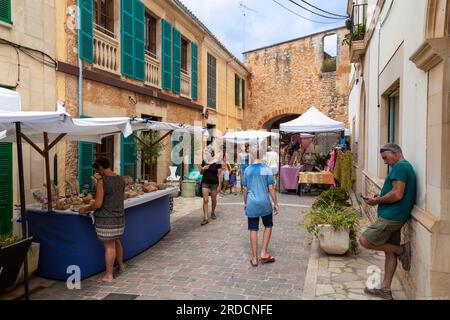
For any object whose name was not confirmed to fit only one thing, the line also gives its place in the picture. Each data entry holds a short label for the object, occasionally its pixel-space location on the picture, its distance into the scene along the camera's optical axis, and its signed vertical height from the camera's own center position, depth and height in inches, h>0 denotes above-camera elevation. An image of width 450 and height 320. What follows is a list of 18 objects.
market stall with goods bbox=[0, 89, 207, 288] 155.1 -31.2
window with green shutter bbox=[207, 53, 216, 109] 606.9 +124.6
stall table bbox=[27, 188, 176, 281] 179.5 -45.3
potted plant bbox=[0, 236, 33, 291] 138.6 -43.0
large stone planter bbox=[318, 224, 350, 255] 208.5 -49.6
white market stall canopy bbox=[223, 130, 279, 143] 529.3 +26.7
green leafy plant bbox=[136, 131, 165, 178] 381.8 +6.5
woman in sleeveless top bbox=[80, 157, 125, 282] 175.9 -27.3
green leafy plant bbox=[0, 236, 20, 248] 164.6 -40.5
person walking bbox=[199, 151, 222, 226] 307.0 -21.7
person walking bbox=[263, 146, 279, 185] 441.9 -6.9
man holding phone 142.7 -24.5
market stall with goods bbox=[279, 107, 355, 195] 384.3 -8.8
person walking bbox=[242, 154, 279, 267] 200.5 -25.9
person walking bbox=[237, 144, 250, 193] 478.4 -8.0
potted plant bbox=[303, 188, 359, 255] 208.4 -43.4
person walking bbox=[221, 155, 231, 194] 493.2 -30.6
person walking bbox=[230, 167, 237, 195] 511.6 -36.3
